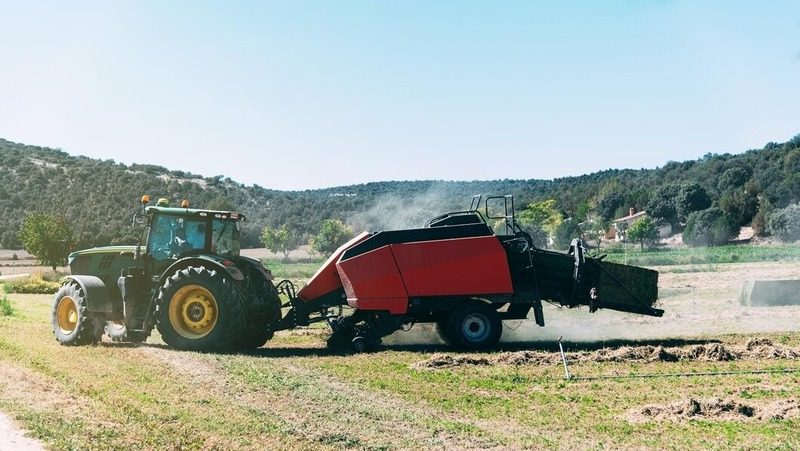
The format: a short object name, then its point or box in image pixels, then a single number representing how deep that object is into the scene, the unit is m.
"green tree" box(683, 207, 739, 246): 85.62
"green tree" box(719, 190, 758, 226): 91.00
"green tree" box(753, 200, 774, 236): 83.62
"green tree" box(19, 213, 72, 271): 47.28
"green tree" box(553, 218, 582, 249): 73.58
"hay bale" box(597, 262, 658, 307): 15.90
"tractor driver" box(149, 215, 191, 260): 15.41
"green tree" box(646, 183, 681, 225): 101.94
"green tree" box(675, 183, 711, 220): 100.25
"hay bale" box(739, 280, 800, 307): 24.12
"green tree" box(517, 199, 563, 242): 81.75
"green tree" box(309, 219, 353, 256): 60.74
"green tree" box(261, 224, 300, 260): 83.69
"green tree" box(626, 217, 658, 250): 88.00
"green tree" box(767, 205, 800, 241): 77.31
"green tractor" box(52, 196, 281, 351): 14.41
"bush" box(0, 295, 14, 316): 22.98
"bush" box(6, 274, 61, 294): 35.72
